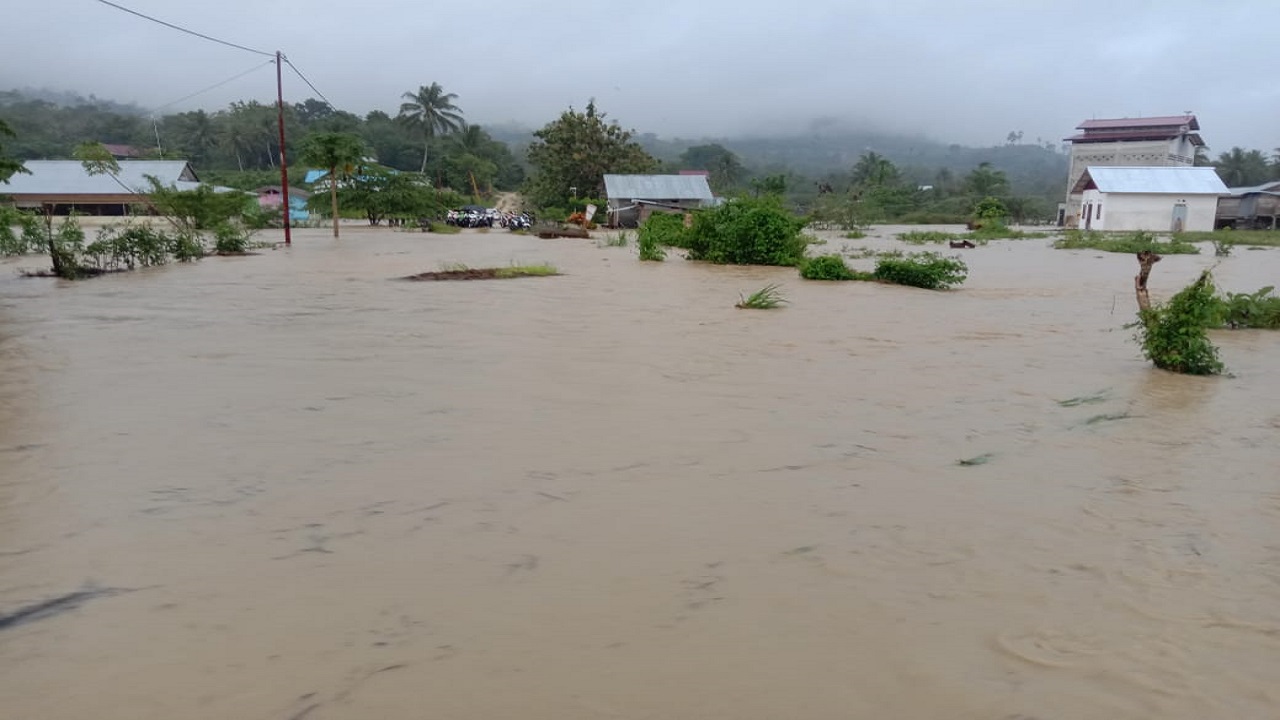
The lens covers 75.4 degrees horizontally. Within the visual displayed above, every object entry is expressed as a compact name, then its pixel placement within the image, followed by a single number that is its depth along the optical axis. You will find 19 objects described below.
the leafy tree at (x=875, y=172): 68.88
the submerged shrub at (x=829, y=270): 15.98
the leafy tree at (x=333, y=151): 31.70
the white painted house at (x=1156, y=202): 43.47
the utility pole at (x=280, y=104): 25.62
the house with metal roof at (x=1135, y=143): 59.19
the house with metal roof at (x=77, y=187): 41.44
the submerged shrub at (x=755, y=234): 19.02
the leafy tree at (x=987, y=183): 65.12
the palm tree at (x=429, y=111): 70.88
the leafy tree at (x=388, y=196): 41.78
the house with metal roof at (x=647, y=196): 42.38
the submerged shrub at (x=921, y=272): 14.77
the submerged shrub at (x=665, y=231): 21.16
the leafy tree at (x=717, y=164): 78.00
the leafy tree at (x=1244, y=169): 67.25
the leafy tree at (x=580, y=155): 47.47
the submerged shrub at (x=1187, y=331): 7.18
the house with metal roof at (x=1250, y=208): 43.44
